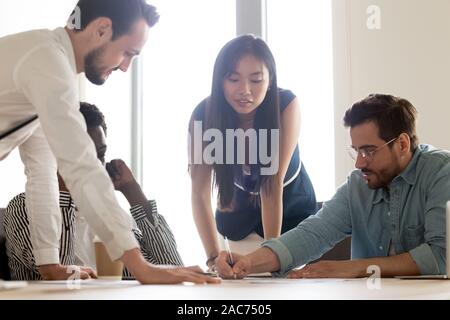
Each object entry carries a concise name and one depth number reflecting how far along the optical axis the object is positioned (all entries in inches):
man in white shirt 81.1
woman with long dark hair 117.2
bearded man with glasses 99.8
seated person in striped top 106.4
